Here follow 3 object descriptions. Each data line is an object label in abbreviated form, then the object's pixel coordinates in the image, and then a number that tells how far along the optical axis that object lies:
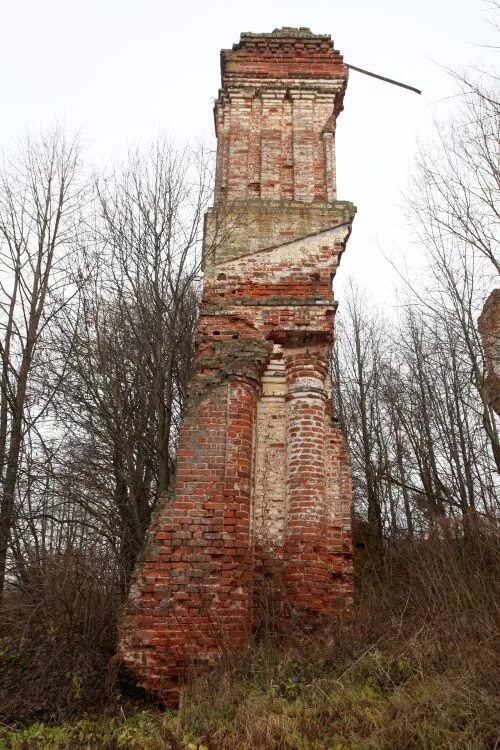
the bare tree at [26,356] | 10.15
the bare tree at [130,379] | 10.02
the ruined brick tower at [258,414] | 5.94
